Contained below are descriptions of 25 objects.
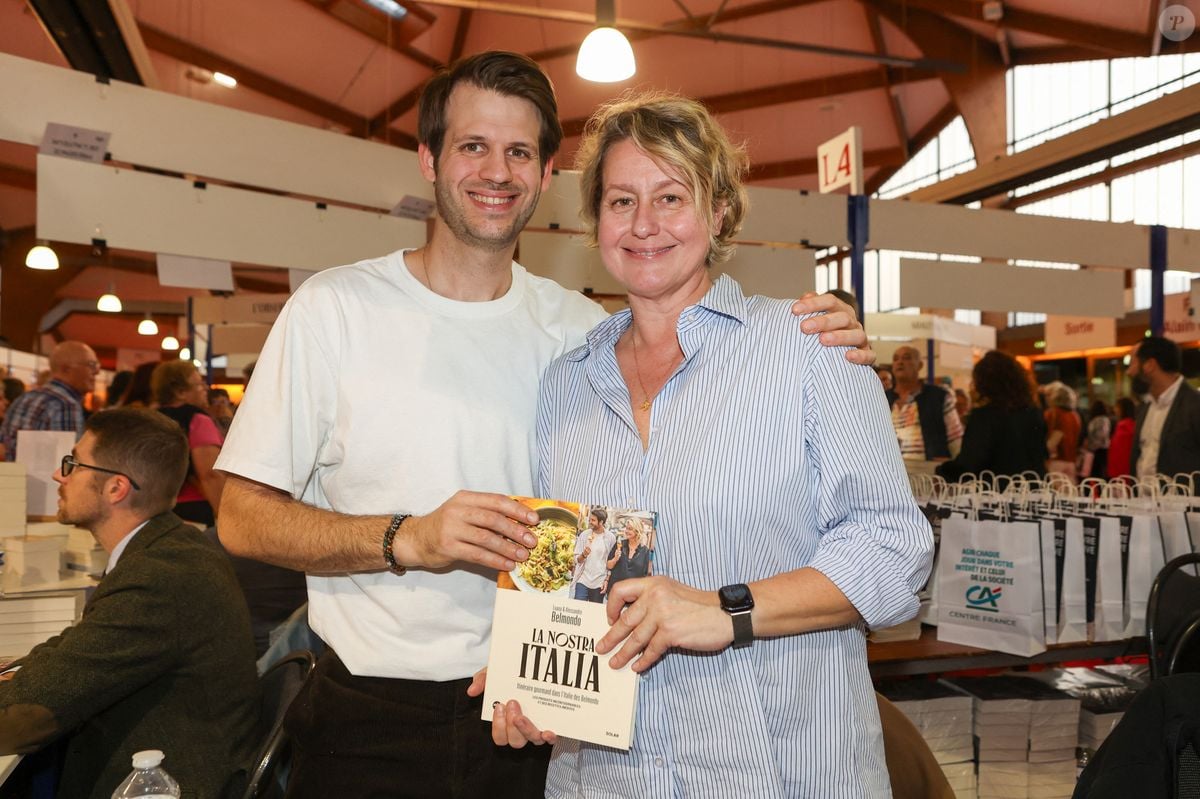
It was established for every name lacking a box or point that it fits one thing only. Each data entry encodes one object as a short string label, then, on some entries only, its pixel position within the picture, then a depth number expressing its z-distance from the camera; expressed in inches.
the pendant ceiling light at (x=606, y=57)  224.1
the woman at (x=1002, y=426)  191.6
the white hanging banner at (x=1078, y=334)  331.3
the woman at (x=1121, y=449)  315.6
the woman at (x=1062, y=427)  362.6
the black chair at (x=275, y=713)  84.3
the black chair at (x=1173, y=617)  112.4
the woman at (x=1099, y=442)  403.4
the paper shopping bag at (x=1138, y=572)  127.0
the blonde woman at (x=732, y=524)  51.6
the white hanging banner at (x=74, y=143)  151.3
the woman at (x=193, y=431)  214.5
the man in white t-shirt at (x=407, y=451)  63.2
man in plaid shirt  207.6
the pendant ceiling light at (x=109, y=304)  551.2
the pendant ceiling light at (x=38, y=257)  366.3
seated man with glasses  80.6
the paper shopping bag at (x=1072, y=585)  124.4
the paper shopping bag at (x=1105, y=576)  126.3
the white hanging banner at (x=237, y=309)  367.6
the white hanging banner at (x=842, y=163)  263.4
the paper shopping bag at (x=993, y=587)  119.6
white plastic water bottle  63.8
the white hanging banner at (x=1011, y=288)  222.7
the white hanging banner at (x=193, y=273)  170.4
